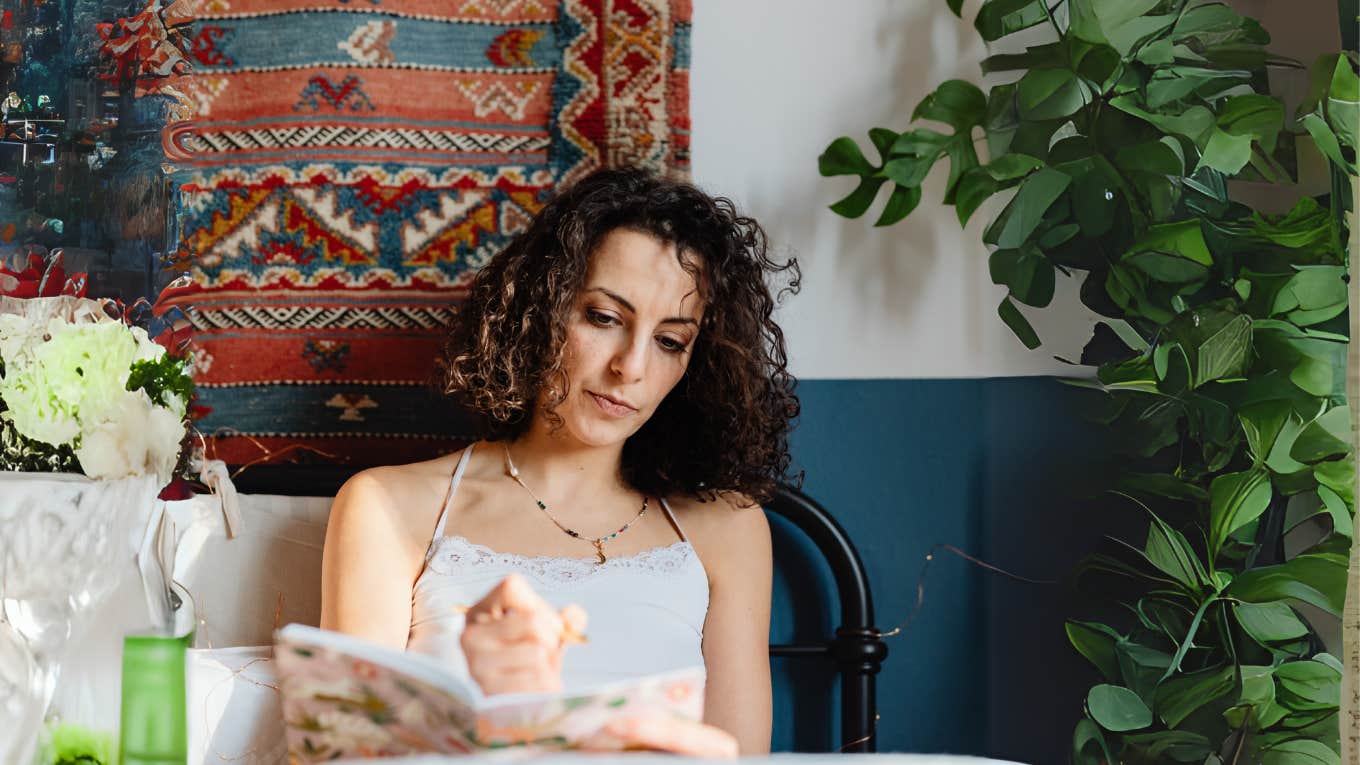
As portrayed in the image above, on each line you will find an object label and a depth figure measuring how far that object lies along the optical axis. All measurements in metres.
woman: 1.30
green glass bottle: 1.08
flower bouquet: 1.17
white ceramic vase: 1.16
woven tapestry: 1.59
